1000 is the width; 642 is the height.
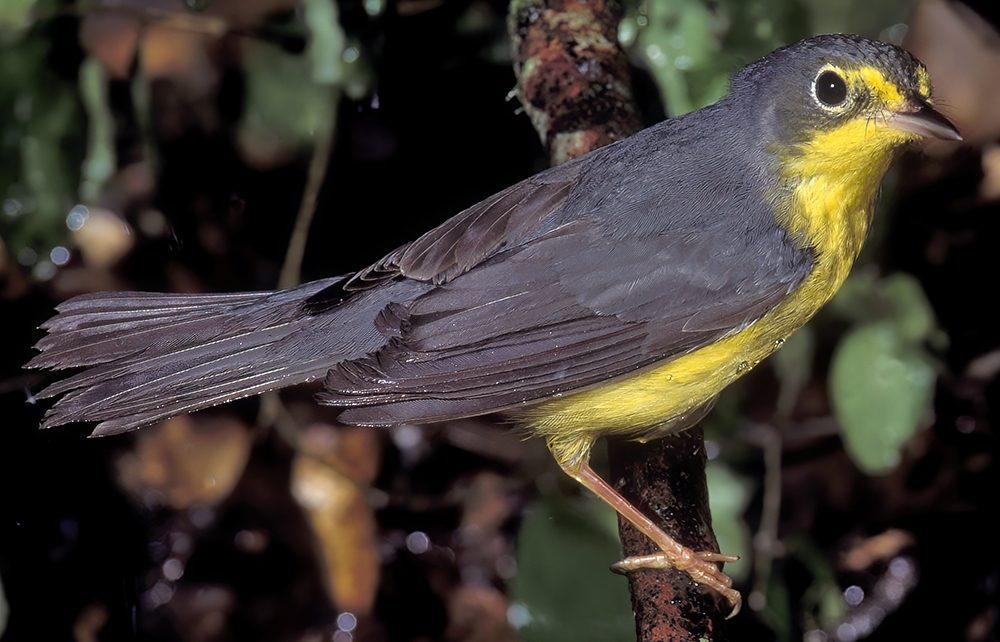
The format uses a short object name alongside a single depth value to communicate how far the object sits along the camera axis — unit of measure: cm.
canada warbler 363
